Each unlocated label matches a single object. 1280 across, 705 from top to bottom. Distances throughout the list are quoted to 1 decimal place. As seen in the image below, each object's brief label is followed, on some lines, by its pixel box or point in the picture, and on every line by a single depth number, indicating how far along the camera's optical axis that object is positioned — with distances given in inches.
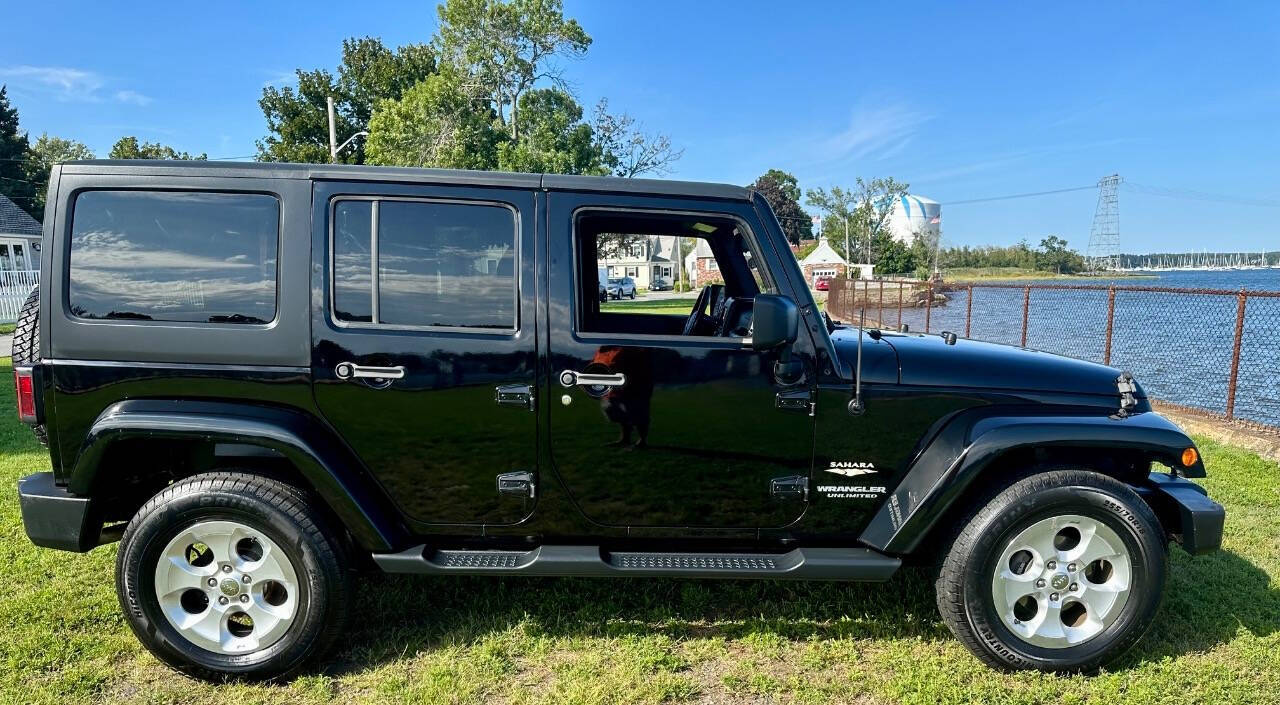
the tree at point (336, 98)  1583.4
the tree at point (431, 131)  1024.9
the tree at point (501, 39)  1134.4
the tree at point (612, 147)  1298.0
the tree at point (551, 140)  1063.0
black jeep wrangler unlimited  107.2
